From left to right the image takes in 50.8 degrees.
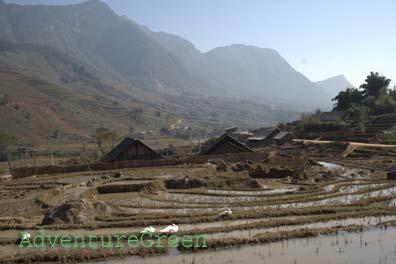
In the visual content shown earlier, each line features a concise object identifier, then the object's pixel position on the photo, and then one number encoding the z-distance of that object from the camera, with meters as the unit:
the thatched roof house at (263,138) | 57.75
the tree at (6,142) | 63.03
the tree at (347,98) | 75.05
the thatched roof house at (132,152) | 37.94
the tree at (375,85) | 75.56
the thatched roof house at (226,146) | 38.62
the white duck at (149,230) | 12.14
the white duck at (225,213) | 14.22
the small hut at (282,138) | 56.03
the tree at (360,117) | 52.97
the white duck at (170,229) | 12.23
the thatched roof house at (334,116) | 65.51
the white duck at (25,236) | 11.98
